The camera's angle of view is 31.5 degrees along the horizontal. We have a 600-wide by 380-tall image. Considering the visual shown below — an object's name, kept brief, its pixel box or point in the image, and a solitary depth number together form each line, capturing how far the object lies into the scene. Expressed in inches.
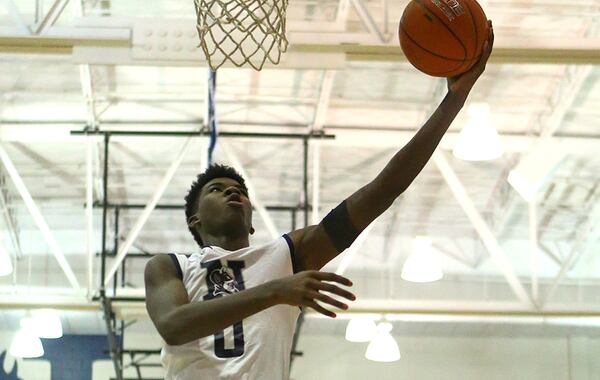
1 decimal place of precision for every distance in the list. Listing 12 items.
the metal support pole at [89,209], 450.3
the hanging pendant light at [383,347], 484.1
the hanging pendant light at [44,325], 483.5
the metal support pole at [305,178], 428.1
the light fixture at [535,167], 459.8
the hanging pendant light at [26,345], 491.2
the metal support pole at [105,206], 430.0
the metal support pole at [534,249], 486.6
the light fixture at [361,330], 480.7
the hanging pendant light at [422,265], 427.2
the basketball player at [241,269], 104.6
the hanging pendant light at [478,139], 350.9
